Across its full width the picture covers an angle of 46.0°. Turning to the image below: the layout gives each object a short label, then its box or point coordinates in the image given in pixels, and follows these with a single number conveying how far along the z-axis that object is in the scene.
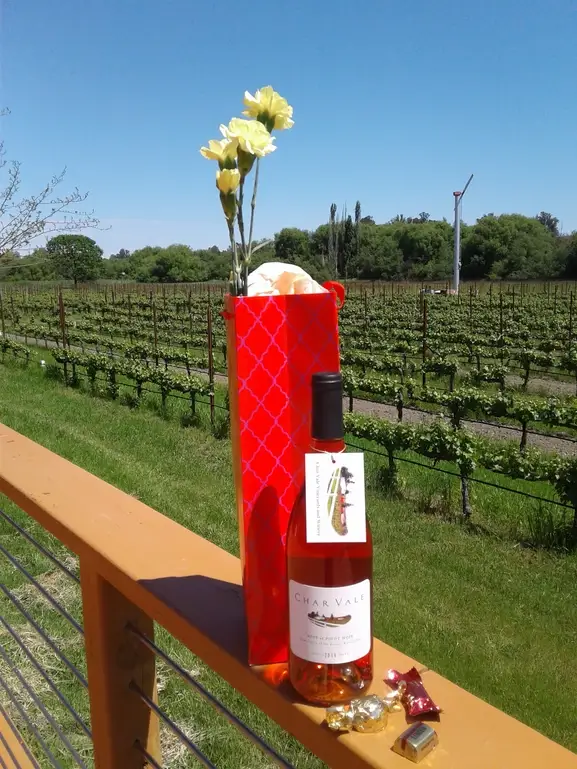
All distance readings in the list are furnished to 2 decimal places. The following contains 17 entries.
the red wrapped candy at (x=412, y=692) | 0.61
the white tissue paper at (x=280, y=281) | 0.76
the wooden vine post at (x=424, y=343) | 14.38
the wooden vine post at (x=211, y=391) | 9.67
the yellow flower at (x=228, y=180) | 0.71
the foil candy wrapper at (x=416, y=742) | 0.55
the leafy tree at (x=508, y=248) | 61.22
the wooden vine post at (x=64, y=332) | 13.85
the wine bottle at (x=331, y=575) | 0.67
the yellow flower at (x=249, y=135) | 0.72
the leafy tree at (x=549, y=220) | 87.94
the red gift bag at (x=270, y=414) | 0.73
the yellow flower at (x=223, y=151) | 0.73
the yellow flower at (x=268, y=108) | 0.77
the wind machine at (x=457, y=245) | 43.91
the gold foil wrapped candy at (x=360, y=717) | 0.59
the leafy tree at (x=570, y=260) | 56.34
